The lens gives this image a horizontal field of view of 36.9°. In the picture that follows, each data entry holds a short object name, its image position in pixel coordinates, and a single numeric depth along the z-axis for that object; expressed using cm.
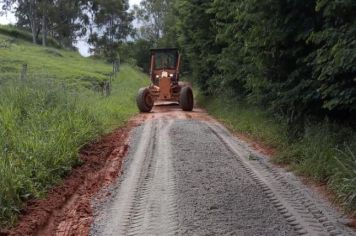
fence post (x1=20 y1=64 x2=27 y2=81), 1329
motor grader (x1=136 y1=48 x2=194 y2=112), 2255
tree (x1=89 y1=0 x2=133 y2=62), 7362
